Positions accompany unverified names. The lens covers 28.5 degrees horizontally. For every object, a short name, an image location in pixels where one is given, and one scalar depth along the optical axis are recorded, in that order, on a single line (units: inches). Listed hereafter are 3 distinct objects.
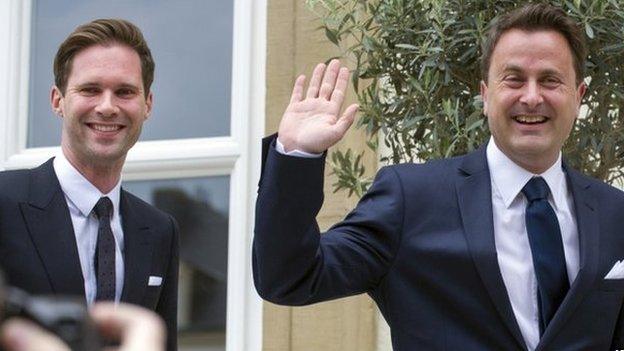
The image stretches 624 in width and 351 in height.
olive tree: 149.6
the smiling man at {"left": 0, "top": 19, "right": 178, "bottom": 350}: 123.8
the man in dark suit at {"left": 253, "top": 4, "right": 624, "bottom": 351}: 101.0
